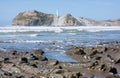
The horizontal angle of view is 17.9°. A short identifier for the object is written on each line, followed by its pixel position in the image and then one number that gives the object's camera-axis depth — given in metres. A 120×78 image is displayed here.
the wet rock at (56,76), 17.56
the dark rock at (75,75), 17.60
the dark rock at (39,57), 24.69
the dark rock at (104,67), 20.33
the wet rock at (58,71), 18.68
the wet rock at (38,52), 29.39
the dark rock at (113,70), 19.84
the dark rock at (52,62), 22.50
